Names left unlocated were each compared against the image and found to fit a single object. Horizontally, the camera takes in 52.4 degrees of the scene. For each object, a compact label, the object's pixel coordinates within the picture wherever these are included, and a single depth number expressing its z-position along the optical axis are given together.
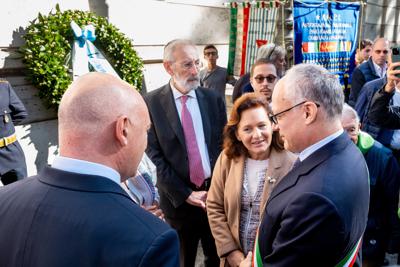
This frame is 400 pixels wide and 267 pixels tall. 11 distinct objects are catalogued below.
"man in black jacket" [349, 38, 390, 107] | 5.03
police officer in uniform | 3.70
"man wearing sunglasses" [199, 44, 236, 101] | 6.15
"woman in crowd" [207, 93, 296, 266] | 2.34
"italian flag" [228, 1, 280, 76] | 6.27
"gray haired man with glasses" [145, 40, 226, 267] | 2.98
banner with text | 6.02
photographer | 3.25
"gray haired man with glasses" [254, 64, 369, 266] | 1.46
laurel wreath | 3.87
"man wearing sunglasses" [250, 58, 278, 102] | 3.32
